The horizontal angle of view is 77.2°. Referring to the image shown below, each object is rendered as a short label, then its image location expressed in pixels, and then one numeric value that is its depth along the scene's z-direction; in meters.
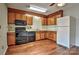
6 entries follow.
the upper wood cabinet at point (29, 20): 2.19
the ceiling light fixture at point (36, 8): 1.87
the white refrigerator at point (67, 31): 1.87
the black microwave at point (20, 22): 2.06
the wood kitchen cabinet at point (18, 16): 2.05
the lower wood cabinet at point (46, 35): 2.21
